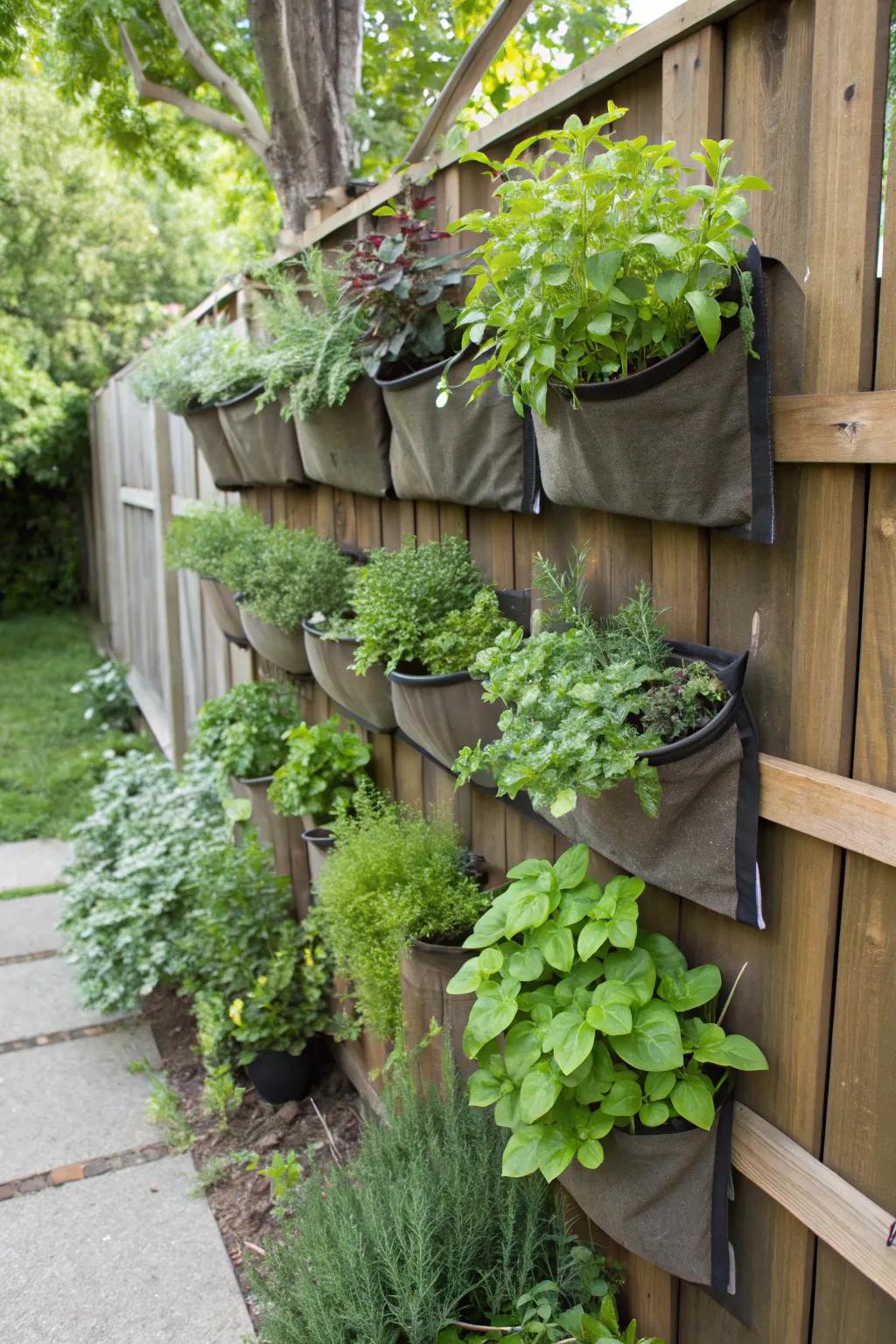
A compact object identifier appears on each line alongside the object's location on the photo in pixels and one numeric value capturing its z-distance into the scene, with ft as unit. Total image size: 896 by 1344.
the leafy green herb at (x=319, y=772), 9.66
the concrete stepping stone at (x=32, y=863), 16.05
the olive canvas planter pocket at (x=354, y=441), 8.27
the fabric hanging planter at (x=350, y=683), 8.22
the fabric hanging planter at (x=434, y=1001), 7.10
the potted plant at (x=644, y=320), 4.36
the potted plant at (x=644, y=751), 4.83
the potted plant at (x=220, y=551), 11.62
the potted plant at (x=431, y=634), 6.77
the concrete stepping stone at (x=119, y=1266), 7.57
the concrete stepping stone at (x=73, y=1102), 9.72
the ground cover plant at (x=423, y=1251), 5.97
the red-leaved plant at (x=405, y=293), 7.47
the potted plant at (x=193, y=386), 12.07
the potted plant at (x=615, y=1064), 5.16
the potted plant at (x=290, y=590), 9.61
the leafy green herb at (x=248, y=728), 11.39
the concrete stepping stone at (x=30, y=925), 13.92
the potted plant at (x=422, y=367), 6.59
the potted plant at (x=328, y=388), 8.27
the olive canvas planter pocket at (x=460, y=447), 6.39
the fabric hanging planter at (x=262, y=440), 10.21
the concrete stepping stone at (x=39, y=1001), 11.93
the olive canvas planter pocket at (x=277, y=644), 10.28
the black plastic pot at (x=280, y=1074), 10.07
